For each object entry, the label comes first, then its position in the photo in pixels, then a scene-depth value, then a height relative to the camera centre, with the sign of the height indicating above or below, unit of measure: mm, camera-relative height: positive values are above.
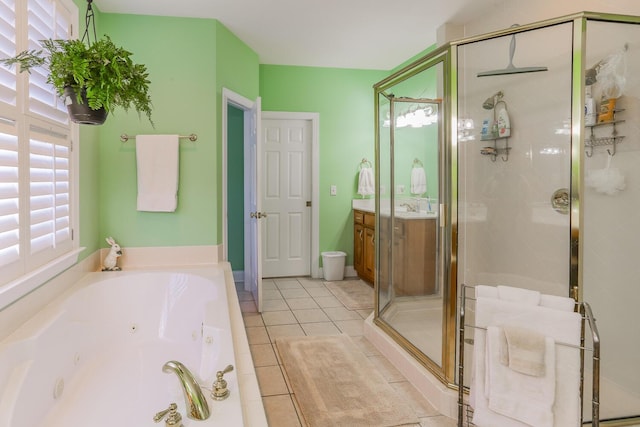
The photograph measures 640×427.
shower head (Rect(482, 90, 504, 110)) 2775 +636
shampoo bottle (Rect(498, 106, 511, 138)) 2783 +484
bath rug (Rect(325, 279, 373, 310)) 4336 -1040
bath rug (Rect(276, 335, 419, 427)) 2256 -1129
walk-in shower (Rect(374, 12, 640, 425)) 2131 +104
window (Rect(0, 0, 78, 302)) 1840 +191
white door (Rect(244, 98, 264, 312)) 3967 -38
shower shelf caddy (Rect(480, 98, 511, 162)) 2785 +336
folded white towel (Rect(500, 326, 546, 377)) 1735 -622
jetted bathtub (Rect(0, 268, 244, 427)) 1718 -789
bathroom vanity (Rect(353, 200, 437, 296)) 2965 -388
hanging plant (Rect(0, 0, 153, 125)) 1898 +564
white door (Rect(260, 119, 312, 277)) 5301 +31
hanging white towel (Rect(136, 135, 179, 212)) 3354 +215
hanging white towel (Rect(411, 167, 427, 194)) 3053 +128
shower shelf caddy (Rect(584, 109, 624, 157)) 2234 +310
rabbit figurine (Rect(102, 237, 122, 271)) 3225 -455
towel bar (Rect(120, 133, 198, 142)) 3342 +487
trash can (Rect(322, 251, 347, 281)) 5254 -818
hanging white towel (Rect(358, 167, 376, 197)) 5320 +215
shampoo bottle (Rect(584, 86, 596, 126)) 2239 +452
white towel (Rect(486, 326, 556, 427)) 1731 -784
